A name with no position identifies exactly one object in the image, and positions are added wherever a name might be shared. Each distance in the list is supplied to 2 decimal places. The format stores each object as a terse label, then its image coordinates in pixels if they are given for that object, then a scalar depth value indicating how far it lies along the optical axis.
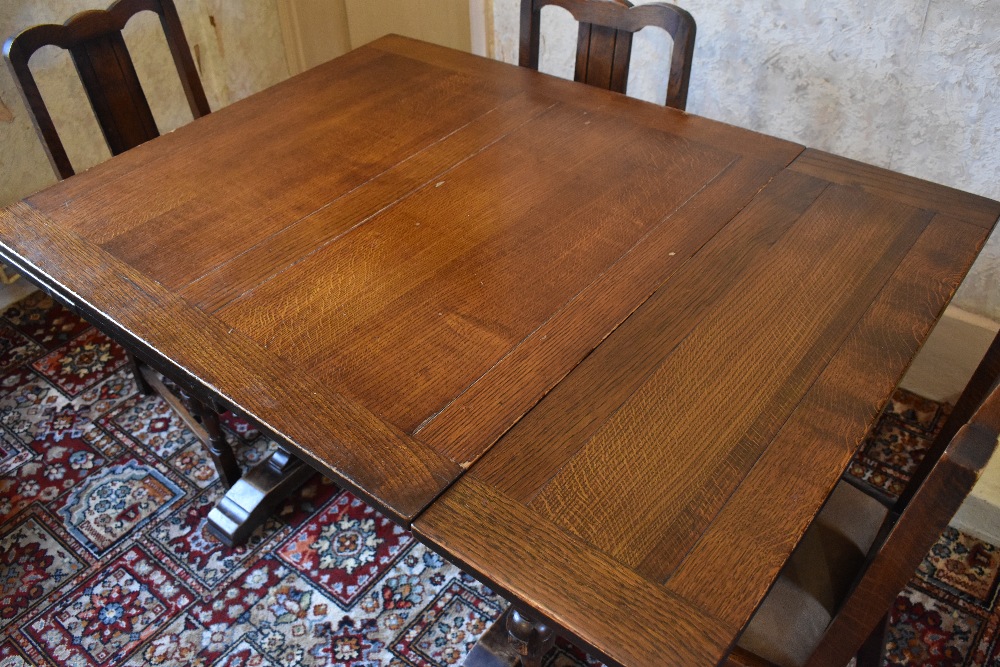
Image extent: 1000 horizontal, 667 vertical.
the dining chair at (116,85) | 1.68
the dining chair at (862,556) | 0.82
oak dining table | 0.96
